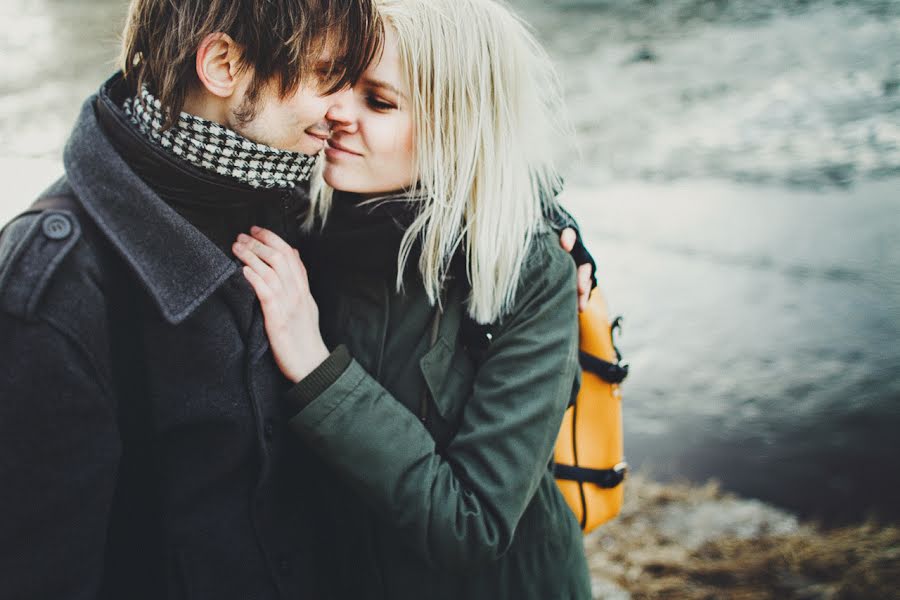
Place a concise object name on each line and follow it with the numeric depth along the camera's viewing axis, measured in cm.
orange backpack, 192
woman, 159
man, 123
